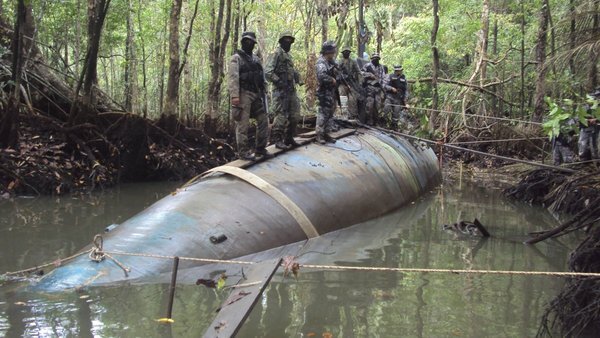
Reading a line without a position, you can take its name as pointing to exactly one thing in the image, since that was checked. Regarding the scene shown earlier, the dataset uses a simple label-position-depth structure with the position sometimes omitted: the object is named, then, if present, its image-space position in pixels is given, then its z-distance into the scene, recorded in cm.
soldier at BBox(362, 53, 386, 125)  1231
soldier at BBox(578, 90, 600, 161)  970
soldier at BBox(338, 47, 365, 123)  1098
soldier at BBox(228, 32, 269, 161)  755
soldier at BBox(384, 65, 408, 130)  1400
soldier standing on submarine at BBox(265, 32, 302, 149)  827
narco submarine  519
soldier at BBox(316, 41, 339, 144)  939
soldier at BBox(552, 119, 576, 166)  1094
